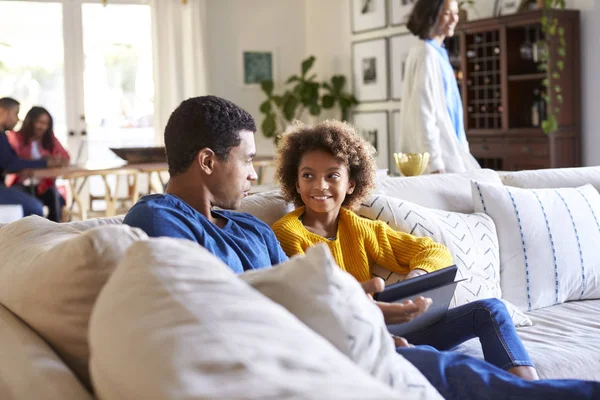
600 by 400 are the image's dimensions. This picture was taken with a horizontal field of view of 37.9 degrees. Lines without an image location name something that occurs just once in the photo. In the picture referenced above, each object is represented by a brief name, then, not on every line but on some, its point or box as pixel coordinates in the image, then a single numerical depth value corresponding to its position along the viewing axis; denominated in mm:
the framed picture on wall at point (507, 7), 6647
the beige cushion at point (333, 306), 1137
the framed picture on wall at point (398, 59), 8211
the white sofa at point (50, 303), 1199
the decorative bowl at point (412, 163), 3521
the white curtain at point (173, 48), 8711
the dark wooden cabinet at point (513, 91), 6223
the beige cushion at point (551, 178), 3352
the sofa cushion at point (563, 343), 2289
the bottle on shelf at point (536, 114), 6418
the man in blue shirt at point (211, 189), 1868
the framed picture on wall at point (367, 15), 8484
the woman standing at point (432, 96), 4211
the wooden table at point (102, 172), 5965
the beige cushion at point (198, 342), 834
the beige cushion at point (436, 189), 2979
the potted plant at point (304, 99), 8891
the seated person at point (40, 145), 6602
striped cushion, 2887
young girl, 2500
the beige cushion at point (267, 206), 2600
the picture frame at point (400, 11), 8145
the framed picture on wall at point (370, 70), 8516
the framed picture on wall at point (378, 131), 8539
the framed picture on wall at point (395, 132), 8375
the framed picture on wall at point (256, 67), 9219
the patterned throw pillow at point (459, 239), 2654
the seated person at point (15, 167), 6105
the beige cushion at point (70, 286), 1220
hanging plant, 6059
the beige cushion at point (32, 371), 1156
